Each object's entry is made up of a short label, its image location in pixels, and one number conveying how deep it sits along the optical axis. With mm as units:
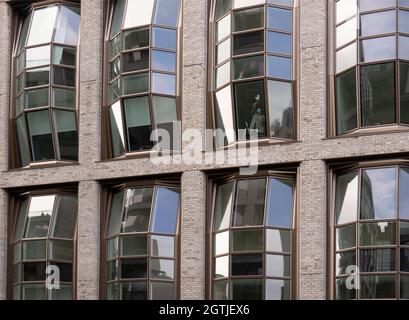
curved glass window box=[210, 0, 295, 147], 25203
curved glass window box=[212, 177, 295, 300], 24250
